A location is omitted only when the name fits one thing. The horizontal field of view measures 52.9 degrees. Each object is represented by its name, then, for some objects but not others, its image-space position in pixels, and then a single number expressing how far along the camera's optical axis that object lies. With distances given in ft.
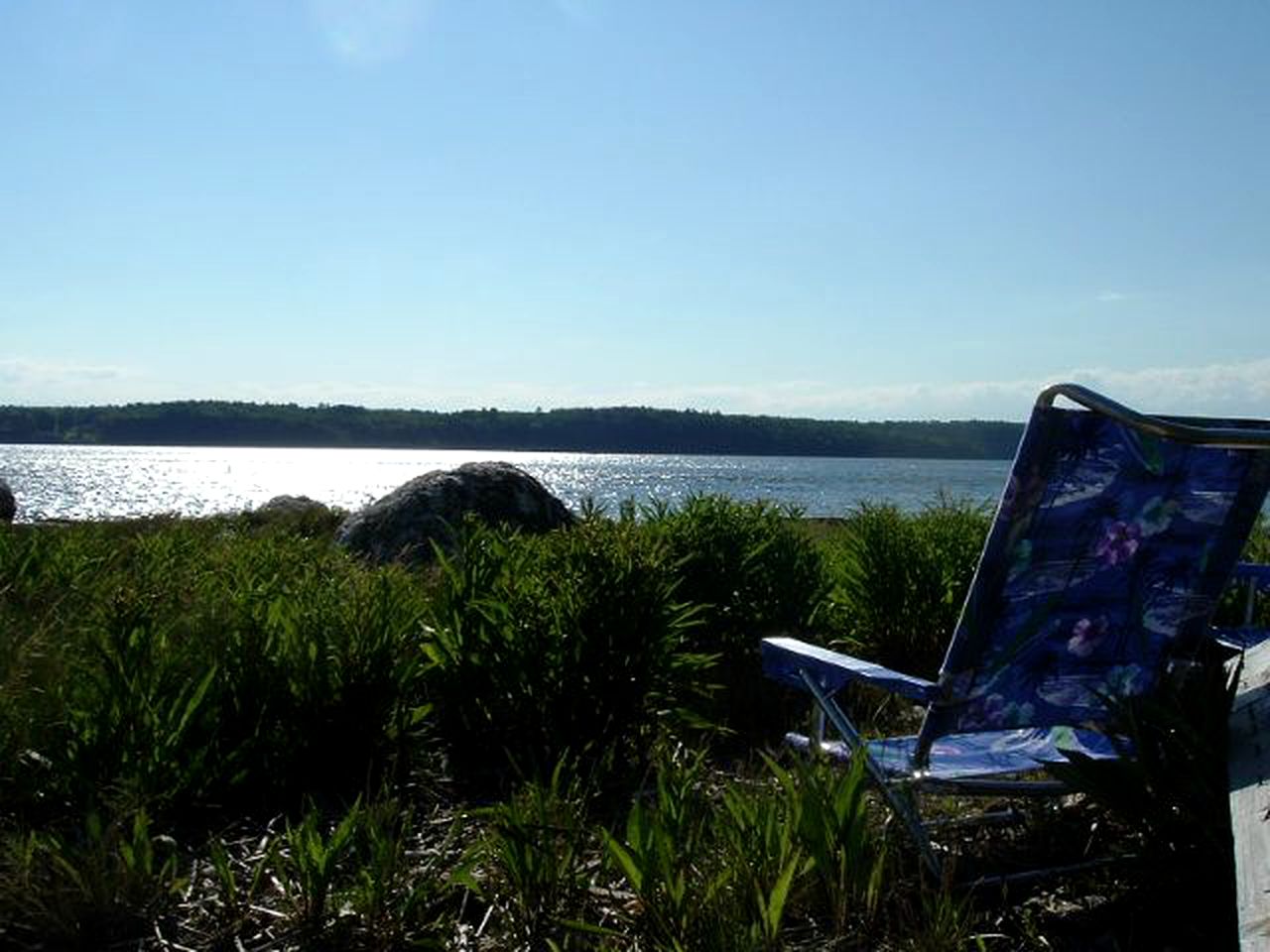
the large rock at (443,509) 31.09
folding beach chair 9.37
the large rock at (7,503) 60.75
